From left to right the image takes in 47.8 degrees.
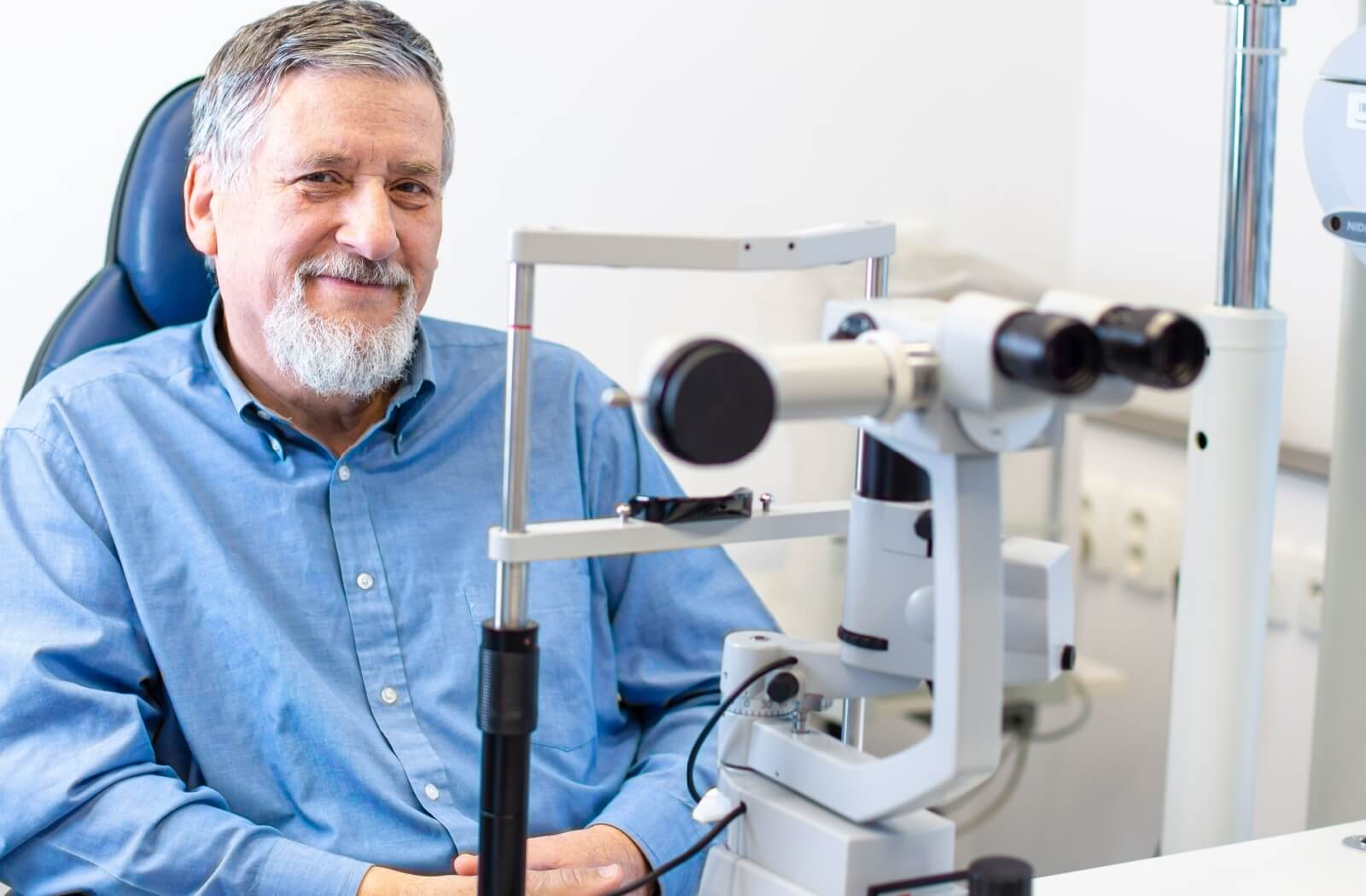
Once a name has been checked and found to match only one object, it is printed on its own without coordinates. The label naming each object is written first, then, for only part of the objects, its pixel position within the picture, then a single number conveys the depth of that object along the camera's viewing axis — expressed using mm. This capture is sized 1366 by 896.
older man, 1223
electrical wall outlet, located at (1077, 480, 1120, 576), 2357
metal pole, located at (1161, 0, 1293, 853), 1327
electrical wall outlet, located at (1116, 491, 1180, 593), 2242
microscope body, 748
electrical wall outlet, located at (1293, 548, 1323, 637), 1973
